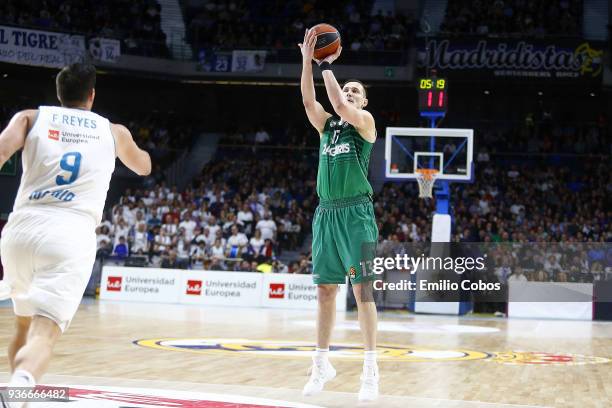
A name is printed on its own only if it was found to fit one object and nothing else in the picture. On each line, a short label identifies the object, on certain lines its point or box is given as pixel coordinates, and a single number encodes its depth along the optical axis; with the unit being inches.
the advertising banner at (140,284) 787.4
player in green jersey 241.1
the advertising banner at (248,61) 1122.7
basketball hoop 708.7
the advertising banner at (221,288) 778.2
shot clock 705.6
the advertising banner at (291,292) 759.1
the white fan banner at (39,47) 987.9
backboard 700.7
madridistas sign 1051.3
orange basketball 247.6
